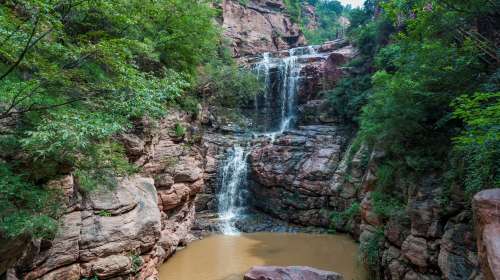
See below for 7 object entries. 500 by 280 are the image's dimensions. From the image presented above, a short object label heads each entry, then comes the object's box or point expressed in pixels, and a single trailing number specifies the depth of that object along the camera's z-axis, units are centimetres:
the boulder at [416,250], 588
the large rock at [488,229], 317
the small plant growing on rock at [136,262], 686
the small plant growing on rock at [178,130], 1093
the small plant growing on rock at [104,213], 667
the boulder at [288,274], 634
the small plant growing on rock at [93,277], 603
